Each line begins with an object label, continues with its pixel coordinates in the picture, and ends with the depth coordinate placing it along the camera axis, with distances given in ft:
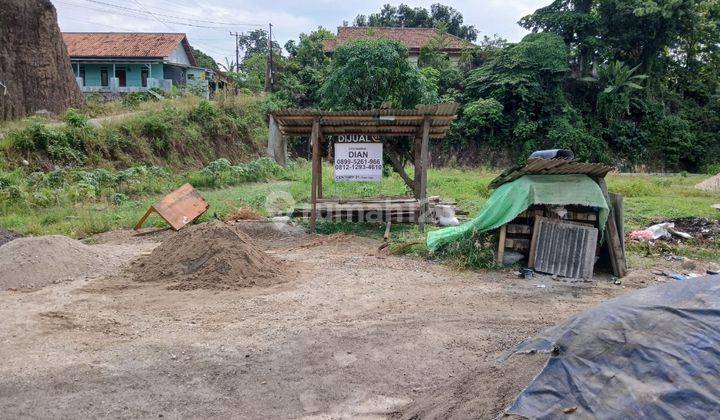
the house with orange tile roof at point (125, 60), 111.55
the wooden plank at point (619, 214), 25.32
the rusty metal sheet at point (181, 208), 34.14
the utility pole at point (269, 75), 109.09
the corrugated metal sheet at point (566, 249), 24.56
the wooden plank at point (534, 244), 25.29
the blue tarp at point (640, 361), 8.03
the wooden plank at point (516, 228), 25.96
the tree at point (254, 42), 190.70
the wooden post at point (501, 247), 25.80
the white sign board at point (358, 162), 36.45
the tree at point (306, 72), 99.19
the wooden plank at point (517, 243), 26.04
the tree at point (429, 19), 137.59
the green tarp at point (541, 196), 24.18
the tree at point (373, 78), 63.31
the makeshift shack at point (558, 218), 24.30
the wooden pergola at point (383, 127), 33.42
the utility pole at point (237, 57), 152.44
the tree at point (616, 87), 91.20
